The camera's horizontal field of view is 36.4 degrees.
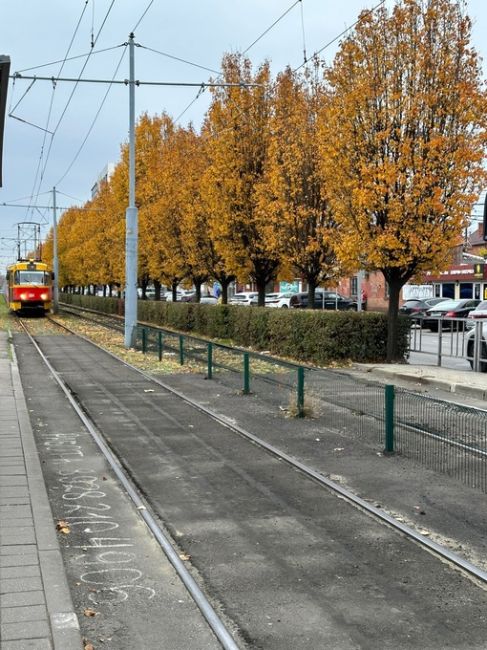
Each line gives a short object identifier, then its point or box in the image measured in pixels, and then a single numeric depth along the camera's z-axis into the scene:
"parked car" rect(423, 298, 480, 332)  38.00
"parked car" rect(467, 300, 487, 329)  28.73
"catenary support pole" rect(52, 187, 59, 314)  53.64
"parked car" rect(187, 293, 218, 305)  61.69
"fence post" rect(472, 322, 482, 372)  16.14
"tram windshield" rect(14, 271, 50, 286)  46.62
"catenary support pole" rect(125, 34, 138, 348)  24.56
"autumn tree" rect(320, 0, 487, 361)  16.36
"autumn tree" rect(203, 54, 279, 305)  25.28
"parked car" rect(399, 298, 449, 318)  42.08
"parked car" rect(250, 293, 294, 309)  53.41
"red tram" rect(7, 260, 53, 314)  46.66
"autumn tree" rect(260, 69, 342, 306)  21.62
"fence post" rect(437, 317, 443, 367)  17.41
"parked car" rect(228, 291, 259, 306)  57.25
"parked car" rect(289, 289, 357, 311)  48.39
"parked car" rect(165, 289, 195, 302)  68.11
